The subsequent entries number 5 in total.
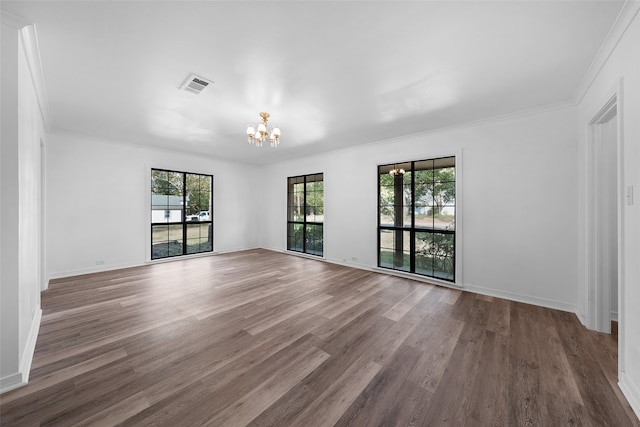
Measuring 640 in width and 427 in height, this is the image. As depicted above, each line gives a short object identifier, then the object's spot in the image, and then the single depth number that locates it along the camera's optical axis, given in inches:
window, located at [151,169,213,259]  230.4
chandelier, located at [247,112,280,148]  130.8
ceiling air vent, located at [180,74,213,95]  102.0
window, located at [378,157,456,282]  168.1
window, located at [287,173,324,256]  252.5
